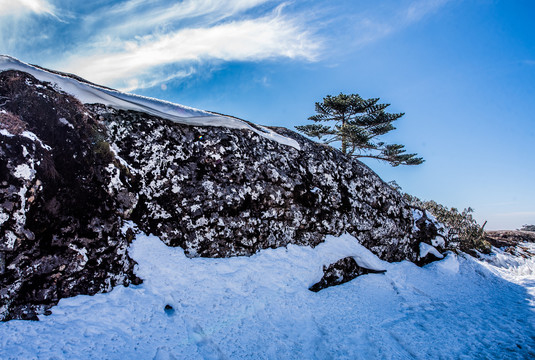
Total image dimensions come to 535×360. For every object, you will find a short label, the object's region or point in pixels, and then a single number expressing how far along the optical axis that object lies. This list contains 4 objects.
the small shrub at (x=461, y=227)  8.89
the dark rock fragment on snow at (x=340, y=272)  5.20
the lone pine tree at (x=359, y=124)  16.11
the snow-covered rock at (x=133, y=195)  3.30
